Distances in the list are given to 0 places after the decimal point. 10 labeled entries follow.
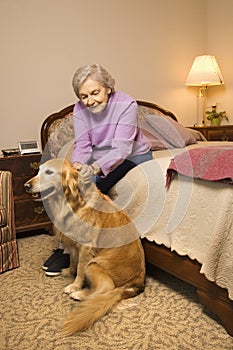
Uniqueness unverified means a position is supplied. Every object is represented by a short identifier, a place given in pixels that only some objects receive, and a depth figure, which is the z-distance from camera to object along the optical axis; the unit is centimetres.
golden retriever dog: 158
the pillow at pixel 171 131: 266
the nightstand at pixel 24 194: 253
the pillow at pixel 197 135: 311
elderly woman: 192
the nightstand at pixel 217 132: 332
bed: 128
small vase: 361
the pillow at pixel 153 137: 253
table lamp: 342
